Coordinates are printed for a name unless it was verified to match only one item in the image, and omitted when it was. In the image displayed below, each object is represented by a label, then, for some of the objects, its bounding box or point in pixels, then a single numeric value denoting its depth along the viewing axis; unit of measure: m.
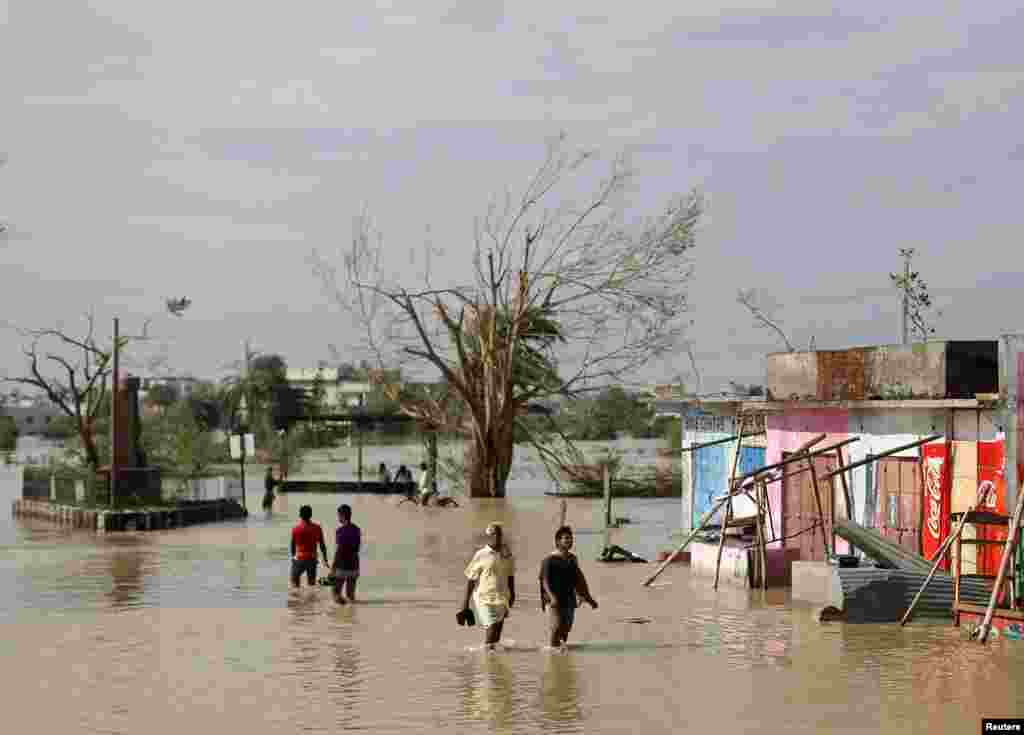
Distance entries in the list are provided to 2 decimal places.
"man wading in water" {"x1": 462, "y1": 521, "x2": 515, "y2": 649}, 17.39
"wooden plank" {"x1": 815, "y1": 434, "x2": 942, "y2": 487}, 21.90
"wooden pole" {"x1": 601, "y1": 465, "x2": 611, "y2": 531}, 31.22
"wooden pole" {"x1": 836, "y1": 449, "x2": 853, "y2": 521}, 24.45
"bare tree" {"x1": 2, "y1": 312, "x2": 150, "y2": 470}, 53.22
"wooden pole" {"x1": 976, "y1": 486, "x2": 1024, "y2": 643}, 17.73
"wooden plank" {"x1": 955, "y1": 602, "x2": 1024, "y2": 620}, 18.23
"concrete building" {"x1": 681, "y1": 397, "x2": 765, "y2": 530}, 31.45
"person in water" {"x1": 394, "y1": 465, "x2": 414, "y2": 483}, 61.59
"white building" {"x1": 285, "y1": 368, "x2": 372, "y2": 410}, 166.80
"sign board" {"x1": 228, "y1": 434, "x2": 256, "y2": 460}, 51.81
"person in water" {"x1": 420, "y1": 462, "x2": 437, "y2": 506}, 53.09
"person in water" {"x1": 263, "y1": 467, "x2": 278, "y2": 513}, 49.78
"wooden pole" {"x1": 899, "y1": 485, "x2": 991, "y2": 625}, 18.88
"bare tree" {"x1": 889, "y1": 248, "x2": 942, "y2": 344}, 49.94
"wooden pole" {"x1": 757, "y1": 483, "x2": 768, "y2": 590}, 24.42
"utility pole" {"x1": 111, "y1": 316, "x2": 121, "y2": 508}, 42.66
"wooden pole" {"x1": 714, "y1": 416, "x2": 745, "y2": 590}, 24.91
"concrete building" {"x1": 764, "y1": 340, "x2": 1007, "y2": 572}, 21.61
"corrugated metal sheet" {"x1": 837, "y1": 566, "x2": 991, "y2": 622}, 20.31
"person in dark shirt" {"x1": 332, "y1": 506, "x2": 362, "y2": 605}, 22.97
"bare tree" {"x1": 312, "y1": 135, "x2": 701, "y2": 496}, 56.34
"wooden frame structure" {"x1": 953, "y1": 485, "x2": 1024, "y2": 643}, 17.77
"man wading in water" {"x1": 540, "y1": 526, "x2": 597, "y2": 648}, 17.36
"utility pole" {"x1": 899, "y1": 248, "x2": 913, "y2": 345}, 50.00
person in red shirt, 24.34
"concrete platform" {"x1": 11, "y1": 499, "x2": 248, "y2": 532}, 40.69
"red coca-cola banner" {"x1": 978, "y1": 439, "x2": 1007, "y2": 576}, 20.73
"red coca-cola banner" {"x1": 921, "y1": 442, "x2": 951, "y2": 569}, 22.31
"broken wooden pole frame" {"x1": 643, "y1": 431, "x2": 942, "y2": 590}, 23.44
